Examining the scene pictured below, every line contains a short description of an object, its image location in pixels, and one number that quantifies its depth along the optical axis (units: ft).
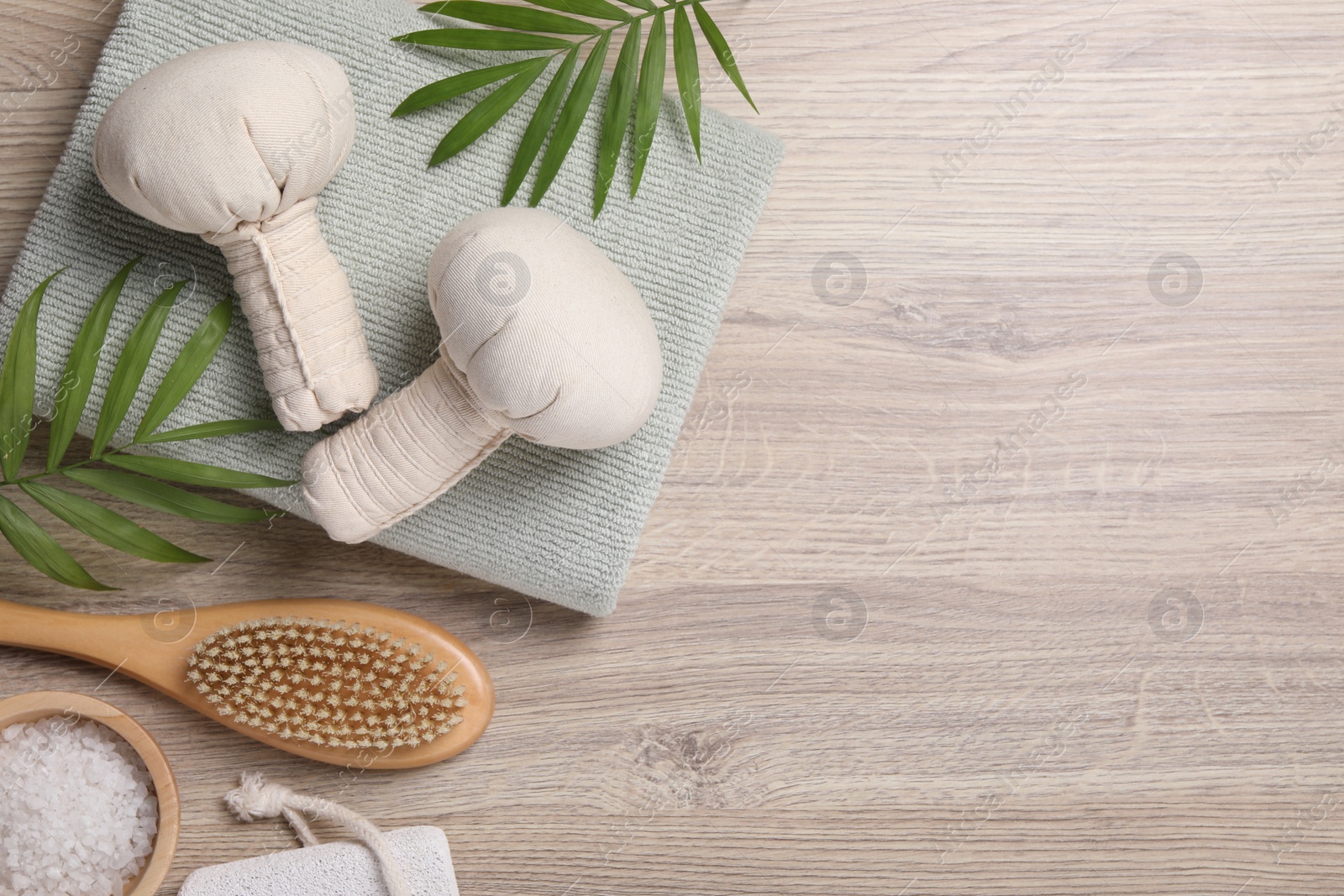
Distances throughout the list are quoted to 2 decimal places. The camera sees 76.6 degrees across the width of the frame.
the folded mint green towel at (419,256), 2.20
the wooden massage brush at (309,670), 2.26
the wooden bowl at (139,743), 2.18
